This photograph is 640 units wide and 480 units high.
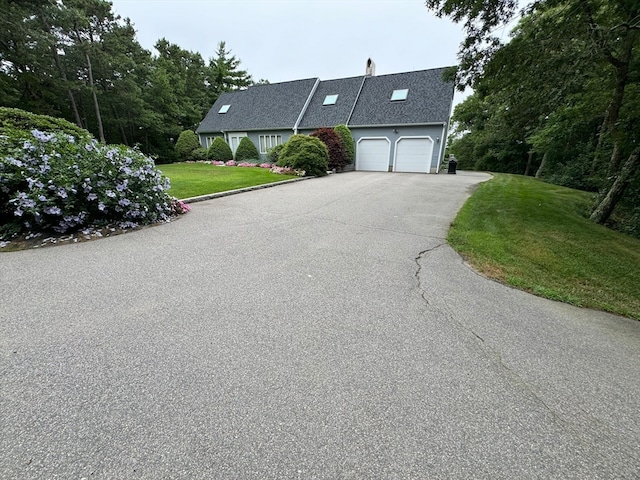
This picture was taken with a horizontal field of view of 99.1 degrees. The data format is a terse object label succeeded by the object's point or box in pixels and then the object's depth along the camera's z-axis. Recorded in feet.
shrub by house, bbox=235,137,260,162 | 61.57
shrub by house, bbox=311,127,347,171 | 50.26
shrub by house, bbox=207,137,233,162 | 61.93
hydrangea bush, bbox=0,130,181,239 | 13.78
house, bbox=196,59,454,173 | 54.29
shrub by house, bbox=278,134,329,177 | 43.01
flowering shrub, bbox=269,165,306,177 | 42.70
